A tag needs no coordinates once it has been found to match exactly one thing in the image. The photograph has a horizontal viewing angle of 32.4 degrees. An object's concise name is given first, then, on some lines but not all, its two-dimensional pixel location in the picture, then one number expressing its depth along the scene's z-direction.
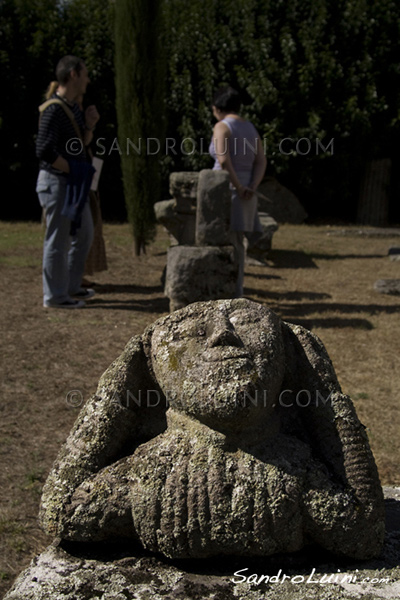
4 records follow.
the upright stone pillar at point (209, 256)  5.95
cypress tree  9.42
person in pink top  5.95
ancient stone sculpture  2.04
